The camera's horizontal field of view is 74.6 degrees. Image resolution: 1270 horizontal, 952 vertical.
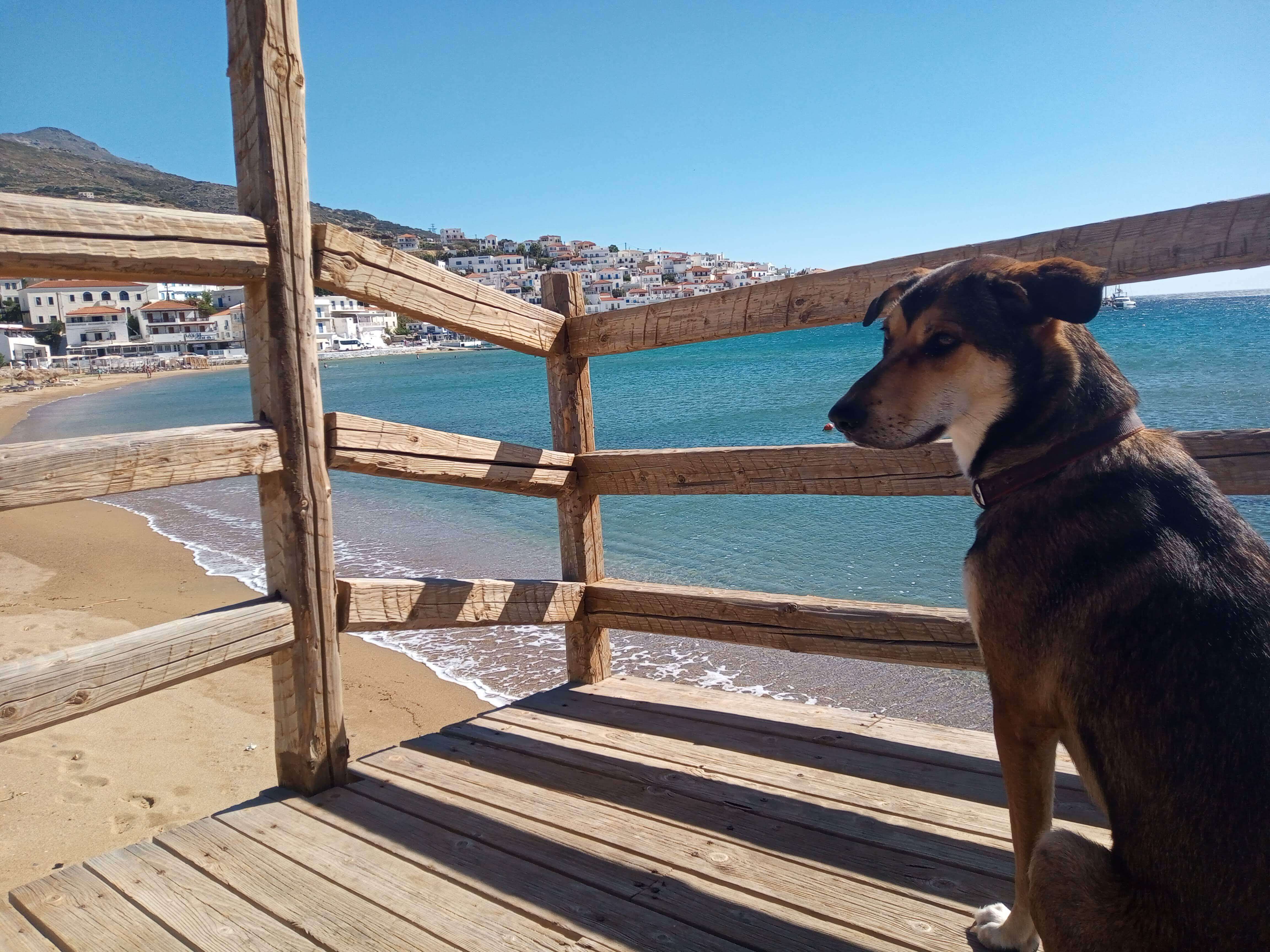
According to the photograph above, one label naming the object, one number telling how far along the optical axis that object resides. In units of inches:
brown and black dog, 54.2
